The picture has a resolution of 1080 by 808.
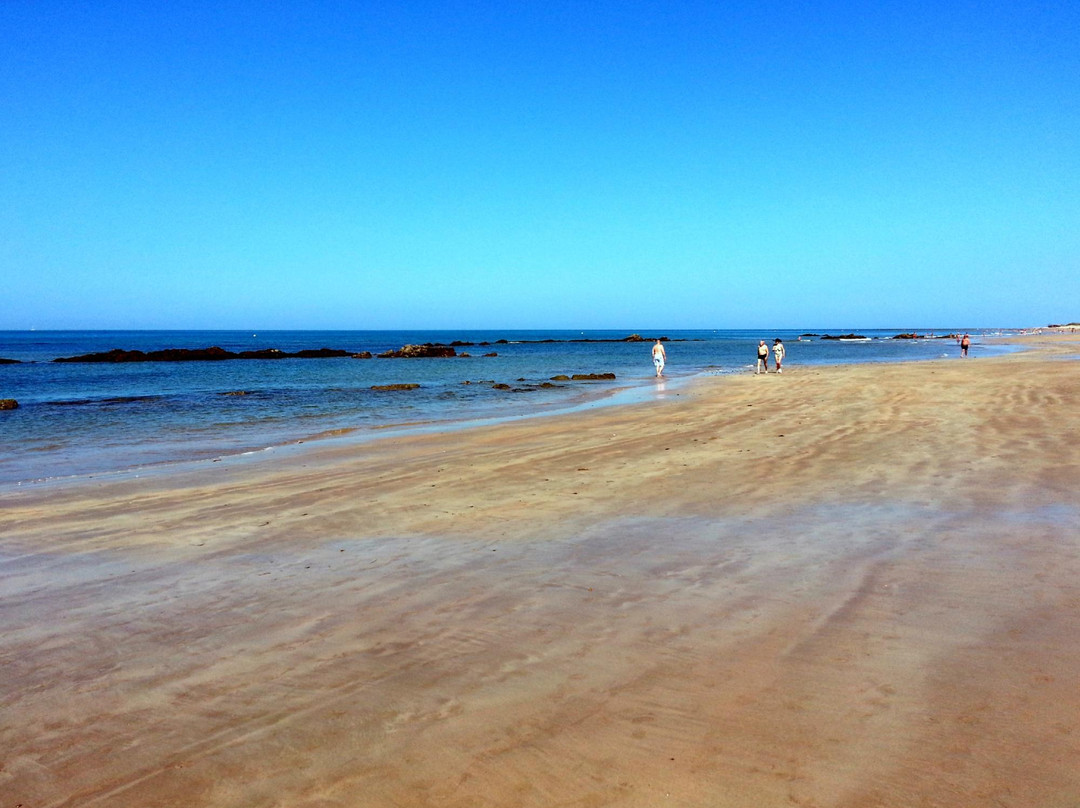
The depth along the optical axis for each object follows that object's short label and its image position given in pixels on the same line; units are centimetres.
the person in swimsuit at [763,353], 3569
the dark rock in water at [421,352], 7071
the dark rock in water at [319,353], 7338
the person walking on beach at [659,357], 3806
